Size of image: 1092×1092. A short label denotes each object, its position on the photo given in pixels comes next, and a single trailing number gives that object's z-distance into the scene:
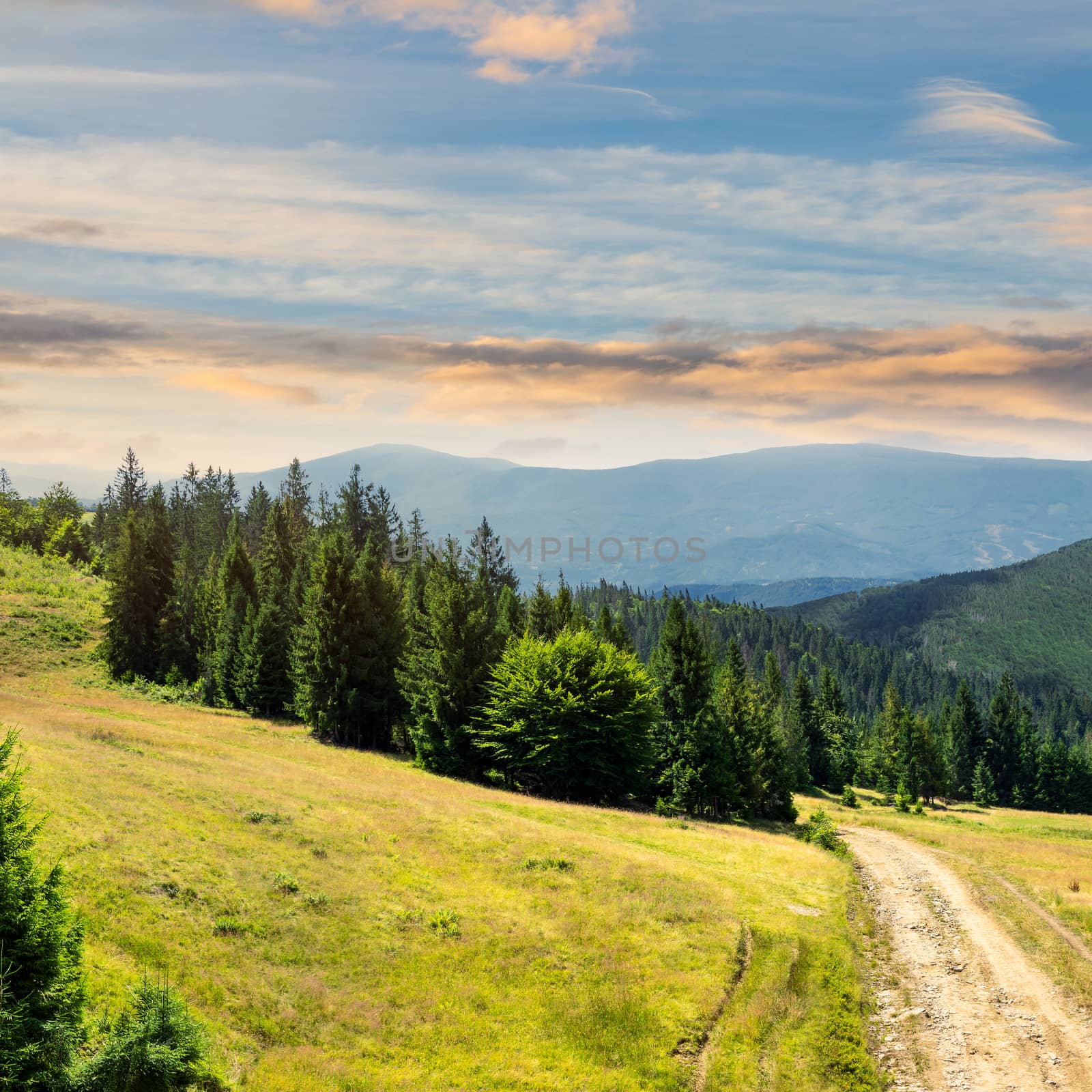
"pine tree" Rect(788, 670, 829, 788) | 114.69
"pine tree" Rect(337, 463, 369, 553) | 99.38
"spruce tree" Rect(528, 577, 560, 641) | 64.69
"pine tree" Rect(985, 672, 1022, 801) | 128.62
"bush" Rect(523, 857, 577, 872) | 29.56
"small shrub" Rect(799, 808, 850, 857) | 46.12
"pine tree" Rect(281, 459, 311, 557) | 86.69
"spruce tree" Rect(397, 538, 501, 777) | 56.00
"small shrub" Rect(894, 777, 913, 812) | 89.69
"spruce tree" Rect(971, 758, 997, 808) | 120.69
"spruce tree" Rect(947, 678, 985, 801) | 127.19
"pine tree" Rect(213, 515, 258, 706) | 68.88
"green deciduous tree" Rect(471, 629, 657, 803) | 52.88
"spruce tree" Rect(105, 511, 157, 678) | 74.69
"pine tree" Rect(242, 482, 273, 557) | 121.00
